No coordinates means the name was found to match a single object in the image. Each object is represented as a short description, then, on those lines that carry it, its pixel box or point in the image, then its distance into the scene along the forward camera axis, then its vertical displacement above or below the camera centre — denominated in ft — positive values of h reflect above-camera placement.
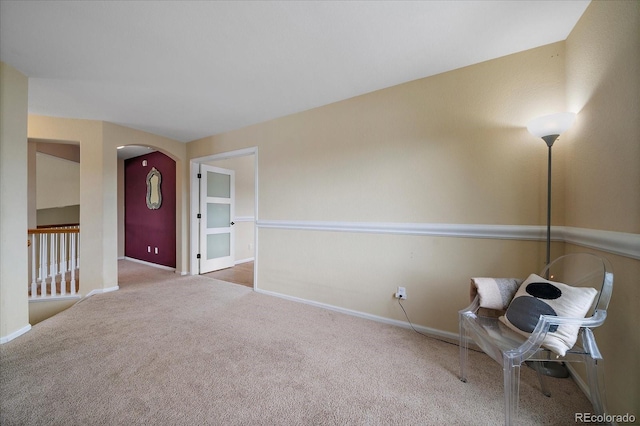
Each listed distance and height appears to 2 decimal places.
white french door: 13.23 -0.49
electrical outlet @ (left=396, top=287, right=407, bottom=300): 6.90 -2.51
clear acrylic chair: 3.36 -2.13
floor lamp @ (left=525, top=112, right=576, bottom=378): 4.50 +1.65
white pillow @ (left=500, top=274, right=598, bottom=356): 3.41 -1.57
